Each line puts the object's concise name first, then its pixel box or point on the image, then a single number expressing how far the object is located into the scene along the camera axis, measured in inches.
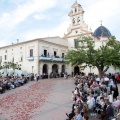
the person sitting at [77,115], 170.8
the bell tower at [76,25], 1093.9
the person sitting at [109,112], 193.1
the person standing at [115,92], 292.5
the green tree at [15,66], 959.8
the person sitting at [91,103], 236.2
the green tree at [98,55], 610.0
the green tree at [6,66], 980.4
